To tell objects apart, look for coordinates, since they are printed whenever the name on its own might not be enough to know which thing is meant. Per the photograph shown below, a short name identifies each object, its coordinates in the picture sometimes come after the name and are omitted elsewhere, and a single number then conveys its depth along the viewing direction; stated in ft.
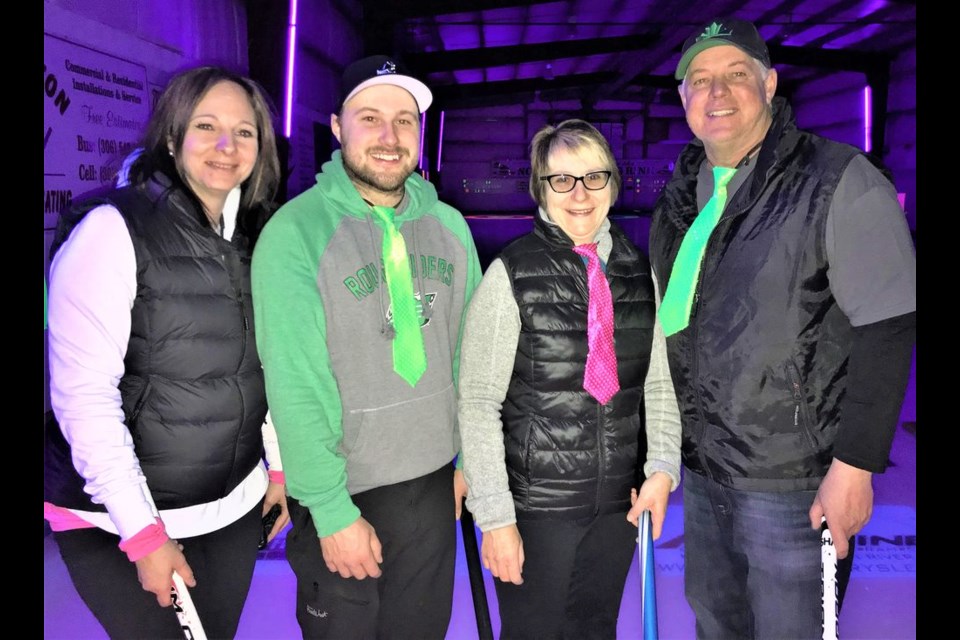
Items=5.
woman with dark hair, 4.63
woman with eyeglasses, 5.57
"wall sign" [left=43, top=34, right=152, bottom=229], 8.97
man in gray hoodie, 5.16
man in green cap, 5.11
